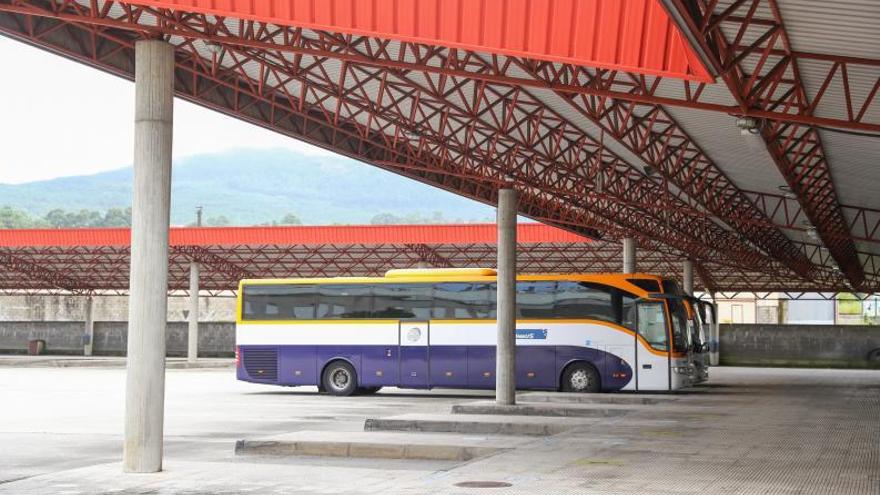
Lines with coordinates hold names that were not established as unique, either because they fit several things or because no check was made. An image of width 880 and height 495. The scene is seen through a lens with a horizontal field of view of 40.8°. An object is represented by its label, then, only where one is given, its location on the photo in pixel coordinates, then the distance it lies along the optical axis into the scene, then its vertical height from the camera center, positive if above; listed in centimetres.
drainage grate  1306 -145
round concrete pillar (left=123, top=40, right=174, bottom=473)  1402 +91
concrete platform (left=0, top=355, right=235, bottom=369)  5469 -52
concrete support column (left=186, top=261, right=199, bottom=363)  5247 +194
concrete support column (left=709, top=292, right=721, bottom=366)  6044 +33
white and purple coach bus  3116 +56
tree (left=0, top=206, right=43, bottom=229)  18700 +2123
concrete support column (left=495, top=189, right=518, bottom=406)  2569 +65
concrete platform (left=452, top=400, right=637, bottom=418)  2391 -116
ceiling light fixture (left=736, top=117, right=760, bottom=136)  1828 +353
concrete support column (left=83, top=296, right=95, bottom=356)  6912 +108
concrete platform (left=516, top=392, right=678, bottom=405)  2775 -107
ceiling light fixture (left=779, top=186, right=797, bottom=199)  2791 +390
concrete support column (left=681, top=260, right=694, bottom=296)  4878 +336
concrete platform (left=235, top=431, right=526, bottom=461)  1631 -133
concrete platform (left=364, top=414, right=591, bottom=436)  1995 -123
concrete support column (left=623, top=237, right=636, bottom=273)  3978 +334
